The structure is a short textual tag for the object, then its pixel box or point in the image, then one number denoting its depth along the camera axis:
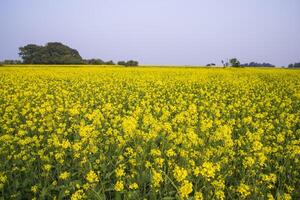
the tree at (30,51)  56.93
